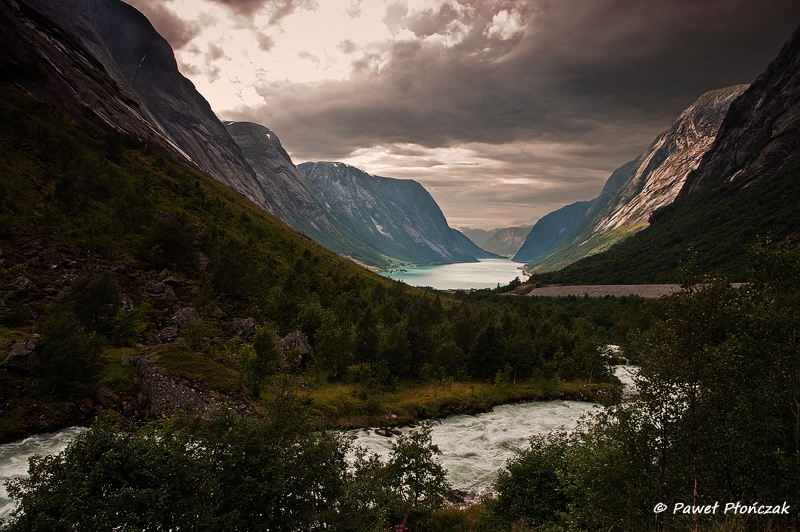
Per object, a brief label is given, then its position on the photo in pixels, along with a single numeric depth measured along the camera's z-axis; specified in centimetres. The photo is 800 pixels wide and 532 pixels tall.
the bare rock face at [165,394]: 3403
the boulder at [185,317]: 5159
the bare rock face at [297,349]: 5591
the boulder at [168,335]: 4712
